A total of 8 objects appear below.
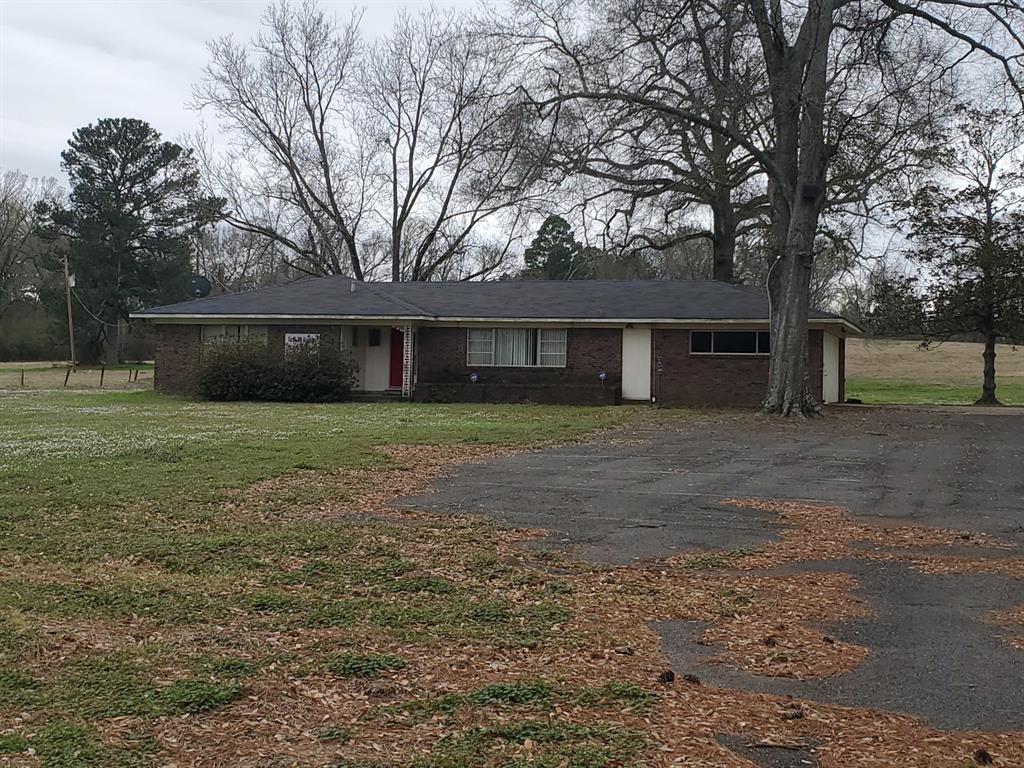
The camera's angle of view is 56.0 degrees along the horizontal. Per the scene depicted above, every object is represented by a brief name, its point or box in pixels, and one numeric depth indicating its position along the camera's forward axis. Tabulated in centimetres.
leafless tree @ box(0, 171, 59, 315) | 6203
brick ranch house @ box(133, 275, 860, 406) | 2598
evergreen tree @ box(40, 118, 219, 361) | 5253
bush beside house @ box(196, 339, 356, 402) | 2594
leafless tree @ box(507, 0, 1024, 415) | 2019
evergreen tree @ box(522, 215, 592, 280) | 5219
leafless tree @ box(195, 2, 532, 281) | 4125
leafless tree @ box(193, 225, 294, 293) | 5921
